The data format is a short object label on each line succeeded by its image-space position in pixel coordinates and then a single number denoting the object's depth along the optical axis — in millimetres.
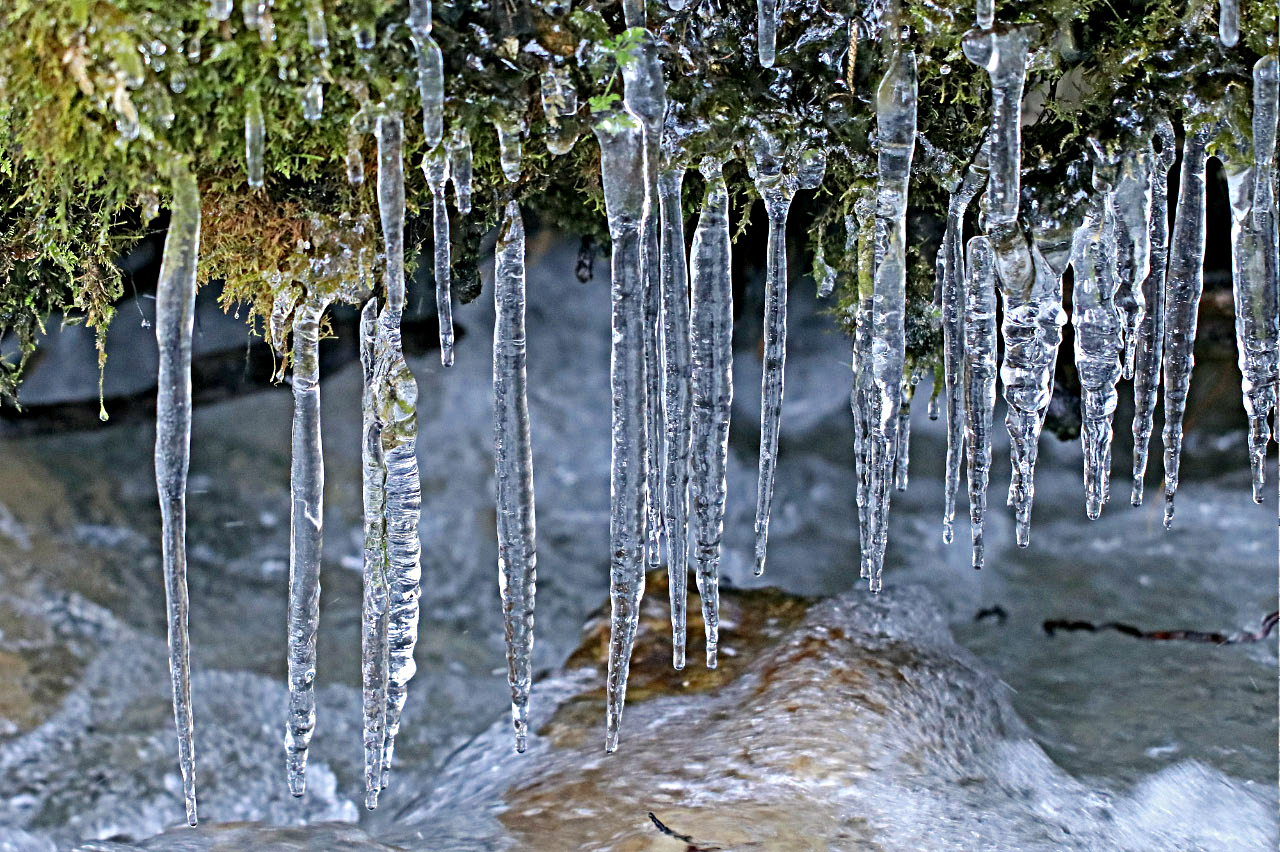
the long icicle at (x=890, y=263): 4172
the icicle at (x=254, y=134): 3898
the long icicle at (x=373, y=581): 4473
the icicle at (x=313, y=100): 3959
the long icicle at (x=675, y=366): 4387
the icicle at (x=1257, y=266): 4098
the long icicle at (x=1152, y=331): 4570
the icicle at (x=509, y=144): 4266
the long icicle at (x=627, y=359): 4094
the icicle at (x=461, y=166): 4156
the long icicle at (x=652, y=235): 4023
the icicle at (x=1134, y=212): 4414
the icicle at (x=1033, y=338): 4402
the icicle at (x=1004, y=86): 3906
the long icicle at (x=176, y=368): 3842
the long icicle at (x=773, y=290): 4641
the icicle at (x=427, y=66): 3797
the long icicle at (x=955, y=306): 4590
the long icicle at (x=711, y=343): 4582
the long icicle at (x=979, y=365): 4453
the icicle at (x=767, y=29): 4160
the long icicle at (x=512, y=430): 4367
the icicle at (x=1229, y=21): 3895
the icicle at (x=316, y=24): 3777
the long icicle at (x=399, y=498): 4434
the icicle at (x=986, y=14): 3928
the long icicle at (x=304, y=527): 4465
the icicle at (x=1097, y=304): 4445
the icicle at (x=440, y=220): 4109
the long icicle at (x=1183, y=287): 4328
